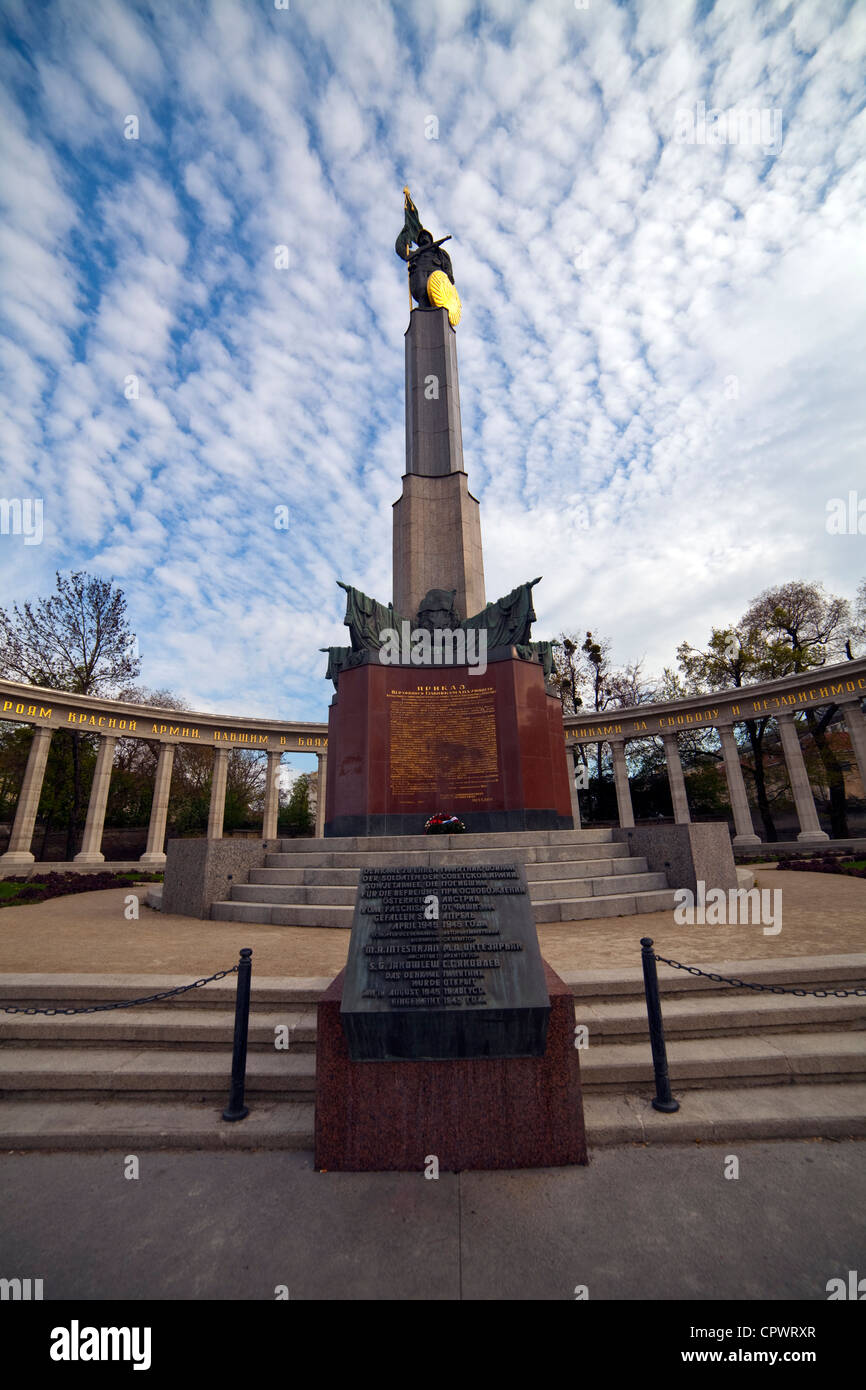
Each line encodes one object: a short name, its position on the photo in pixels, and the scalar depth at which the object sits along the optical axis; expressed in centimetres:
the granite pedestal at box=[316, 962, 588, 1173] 388
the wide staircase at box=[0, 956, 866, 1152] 423
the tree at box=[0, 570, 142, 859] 3238
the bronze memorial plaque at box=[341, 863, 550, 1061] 400
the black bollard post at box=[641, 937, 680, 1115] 436
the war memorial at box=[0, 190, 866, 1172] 396
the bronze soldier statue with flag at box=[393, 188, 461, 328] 2231
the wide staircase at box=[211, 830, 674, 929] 1019
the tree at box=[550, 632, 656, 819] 4053
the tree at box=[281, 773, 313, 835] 4484
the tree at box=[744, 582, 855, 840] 3297
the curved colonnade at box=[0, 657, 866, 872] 2736
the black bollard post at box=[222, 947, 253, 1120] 443
